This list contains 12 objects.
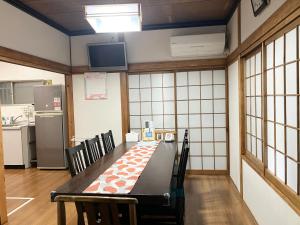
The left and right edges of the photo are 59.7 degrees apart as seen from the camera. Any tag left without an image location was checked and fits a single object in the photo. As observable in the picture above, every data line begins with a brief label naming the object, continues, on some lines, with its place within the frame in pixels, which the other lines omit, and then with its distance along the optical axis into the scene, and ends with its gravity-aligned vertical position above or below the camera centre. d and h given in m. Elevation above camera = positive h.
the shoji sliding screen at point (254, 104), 2.73 -0.04
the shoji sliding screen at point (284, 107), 1.83 -0.06
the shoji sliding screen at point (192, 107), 4.46 -0.08
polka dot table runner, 1.90 -0.60
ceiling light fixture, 2.37 +0.84
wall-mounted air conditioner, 4.02 +0.90
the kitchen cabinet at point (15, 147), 5.30 -0.83
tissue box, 3.96 -0.51
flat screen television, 4.38 +0.80
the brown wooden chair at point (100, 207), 1.34 -0.55
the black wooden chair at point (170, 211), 2.06 -0.88
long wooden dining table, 1.75 -0.61
